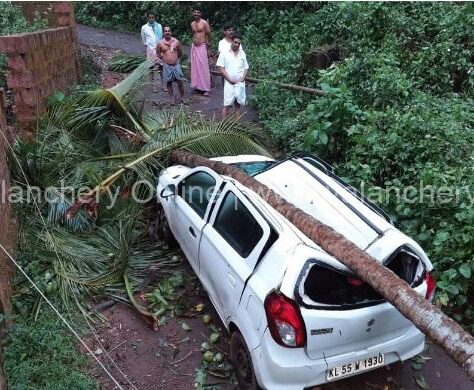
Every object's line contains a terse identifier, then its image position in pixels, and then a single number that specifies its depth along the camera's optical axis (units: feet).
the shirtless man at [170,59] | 33.81
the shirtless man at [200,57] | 37.11
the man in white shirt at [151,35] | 40.78
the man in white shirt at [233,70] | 29.48
